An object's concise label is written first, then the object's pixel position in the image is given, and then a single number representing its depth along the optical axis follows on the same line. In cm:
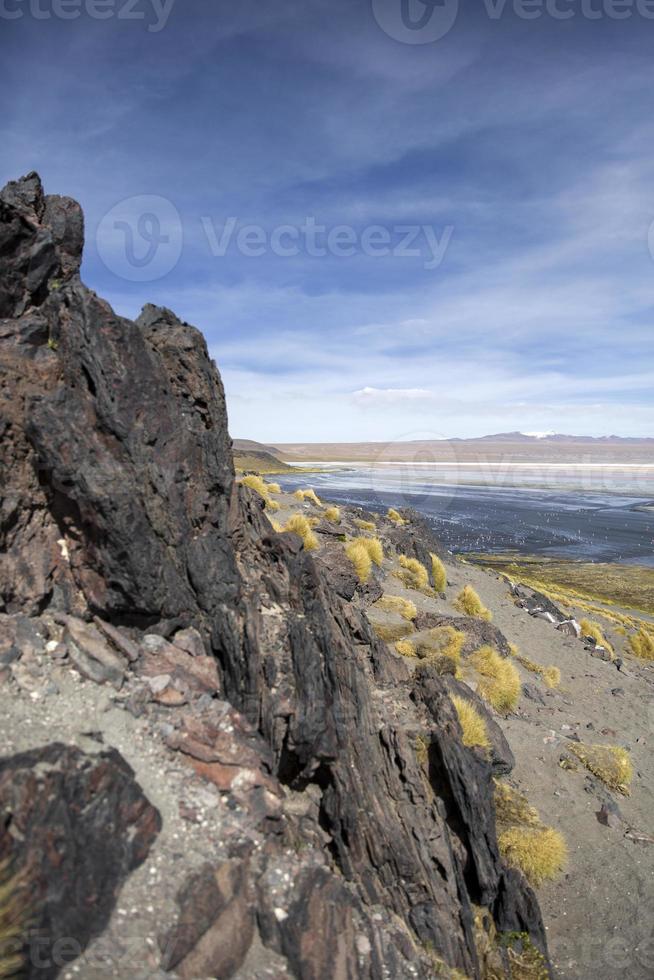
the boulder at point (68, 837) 438
